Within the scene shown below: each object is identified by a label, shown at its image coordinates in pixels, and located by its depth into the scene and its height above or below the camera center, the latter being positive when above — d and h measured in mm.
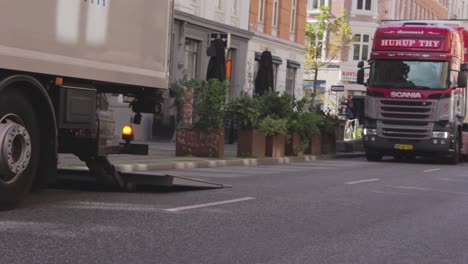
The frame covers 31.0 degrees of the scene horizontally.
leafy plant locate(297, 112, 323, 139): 23656 +234
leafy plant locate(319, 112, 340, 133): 25750 +343
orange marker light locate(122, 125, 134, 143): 10625 -134
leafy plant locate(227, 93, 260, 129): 21141 +458
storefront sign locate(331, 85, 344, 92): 36031 +1973
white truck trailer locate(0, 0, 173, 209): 8141 +494
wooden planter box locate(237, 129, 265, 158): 21297 -335
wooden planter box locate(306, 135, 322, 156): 25672 -372
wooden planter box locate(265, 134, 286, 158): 22547 -385
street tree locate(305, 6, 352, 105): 49125 +5808
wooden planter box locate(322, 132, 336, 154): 26938 -300
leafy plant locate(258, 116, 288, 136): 21625 +137
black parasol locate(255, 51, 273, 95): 29578 +1945
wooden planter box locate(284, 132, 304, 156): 23797 -369
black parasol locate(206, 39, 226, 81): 24625 +1948
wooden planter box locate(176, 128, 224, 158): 19844 -371
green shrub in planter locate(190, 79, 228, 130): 19500 +537
